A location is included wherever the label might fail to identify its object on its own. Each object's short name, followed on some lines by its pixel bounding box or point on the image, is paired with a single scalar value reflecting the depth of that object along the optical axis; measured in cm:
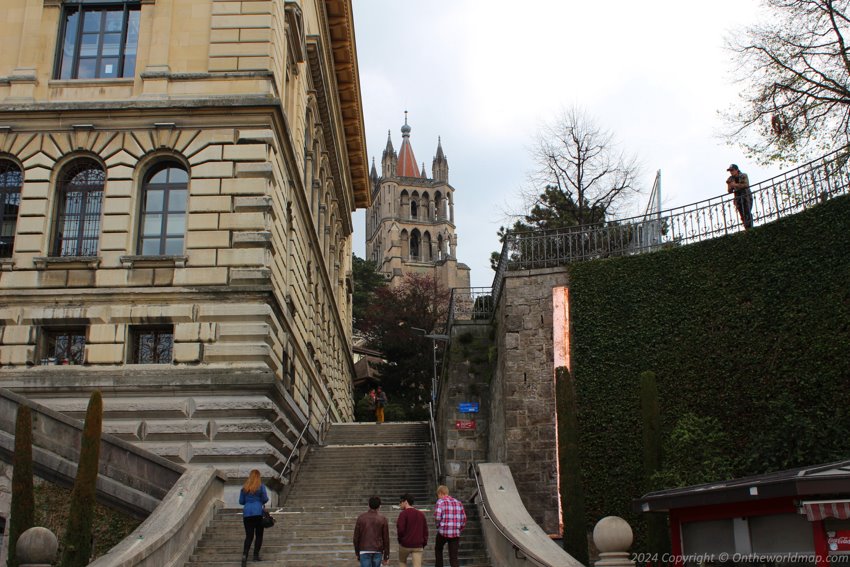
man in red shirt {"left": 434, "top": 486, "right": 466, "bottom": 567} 1474
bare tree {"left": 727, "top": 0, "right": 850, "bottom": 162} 2316
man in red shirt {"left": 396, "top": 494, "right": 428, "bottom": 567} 1394
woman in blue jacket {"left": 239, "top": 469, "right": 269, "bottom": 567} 1509
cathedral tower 13912
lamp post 2931
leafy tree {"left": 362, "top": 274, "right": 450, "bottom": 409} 5644
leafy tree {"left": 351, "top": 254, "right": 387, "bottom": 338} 8188
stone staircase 1609
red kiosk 1131
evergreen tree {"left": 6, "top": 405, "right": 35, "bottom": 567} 1397
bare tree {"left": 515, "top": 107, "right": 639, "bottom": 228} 3247
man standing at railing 2197
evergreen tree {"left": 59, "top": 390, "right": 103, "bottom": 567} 1376
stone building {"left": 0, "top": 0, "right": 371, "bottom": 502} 2067
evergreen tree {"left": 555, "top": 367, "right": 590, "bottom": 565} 1670
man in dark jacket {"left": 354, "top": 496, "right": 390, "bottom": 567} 1334
